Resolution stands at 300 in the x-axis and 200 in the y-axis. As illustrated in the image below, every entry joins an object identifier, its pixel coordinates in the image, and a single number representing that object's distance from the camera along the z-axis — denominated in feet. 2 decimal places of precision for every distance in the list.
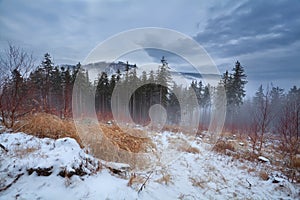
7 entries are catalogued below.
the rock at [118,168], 11.20
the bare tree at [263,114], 25.77
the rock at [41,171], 8.70
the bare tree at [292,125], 19.74
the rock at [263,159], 20.42
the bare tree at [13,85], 17.63
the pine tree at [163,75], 67.56
